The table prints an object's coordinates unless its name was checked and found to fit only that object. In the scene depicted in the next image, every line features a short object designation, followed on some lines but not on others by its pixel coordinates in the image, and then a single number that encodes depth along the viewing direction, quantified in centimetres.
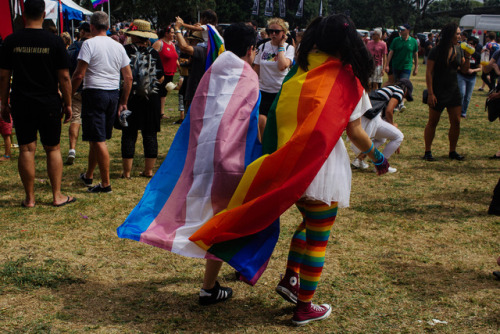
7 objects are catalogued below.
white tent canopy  2124
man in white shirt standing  595
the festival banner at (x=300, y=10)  4416
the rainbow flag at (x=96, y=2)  1916
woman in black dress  804
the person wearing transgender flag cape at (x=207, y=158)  333
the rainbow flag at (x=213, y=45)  482
